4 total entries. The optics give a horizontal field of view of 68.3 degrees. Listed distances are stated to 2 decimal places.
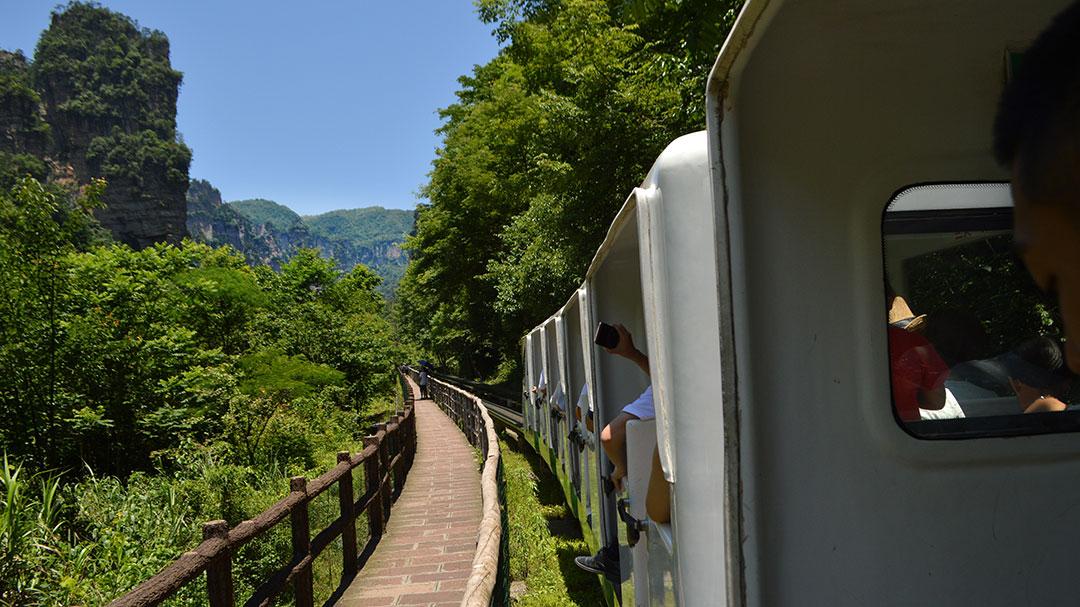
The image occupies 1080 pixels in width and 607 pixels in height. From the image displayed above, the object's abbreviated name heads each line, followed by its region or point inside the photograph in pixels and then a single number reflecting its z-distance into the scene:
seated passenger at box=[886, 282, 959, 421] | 2.19
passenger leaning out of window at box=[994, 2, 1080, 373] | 1.31
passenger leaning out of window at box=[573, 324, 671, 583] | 2.85
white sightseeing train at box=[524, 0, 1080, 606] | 1.88
